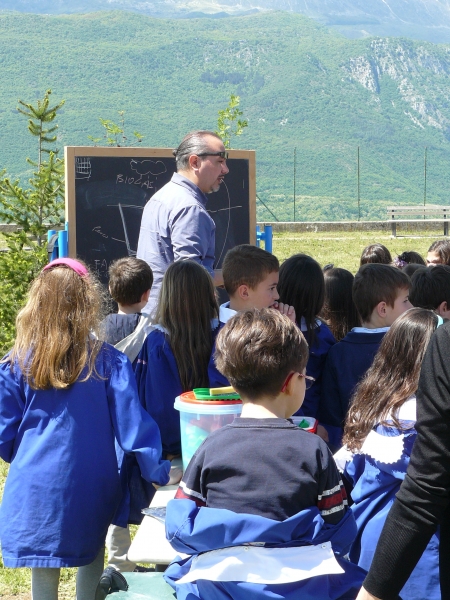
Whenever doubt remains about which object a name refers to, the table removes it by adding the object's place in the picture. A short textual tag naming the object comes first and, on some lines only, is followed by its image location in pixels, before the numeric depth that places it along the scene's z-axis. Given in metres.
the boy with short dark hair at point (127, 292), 4.10
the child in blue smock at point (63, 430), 2.82
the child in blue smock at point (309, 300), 3.82
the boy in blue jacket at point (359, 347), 3.51
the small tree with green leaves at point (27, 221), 7.36
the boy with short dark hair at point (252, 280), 3.71
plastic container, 2.75
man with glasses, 4.41
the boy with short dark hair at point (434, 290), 4.07
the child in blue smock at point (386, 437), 2.50
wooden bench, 20.61
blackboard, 6.57
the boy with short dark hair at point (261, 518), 2.10
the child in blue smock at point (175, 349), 3.34
